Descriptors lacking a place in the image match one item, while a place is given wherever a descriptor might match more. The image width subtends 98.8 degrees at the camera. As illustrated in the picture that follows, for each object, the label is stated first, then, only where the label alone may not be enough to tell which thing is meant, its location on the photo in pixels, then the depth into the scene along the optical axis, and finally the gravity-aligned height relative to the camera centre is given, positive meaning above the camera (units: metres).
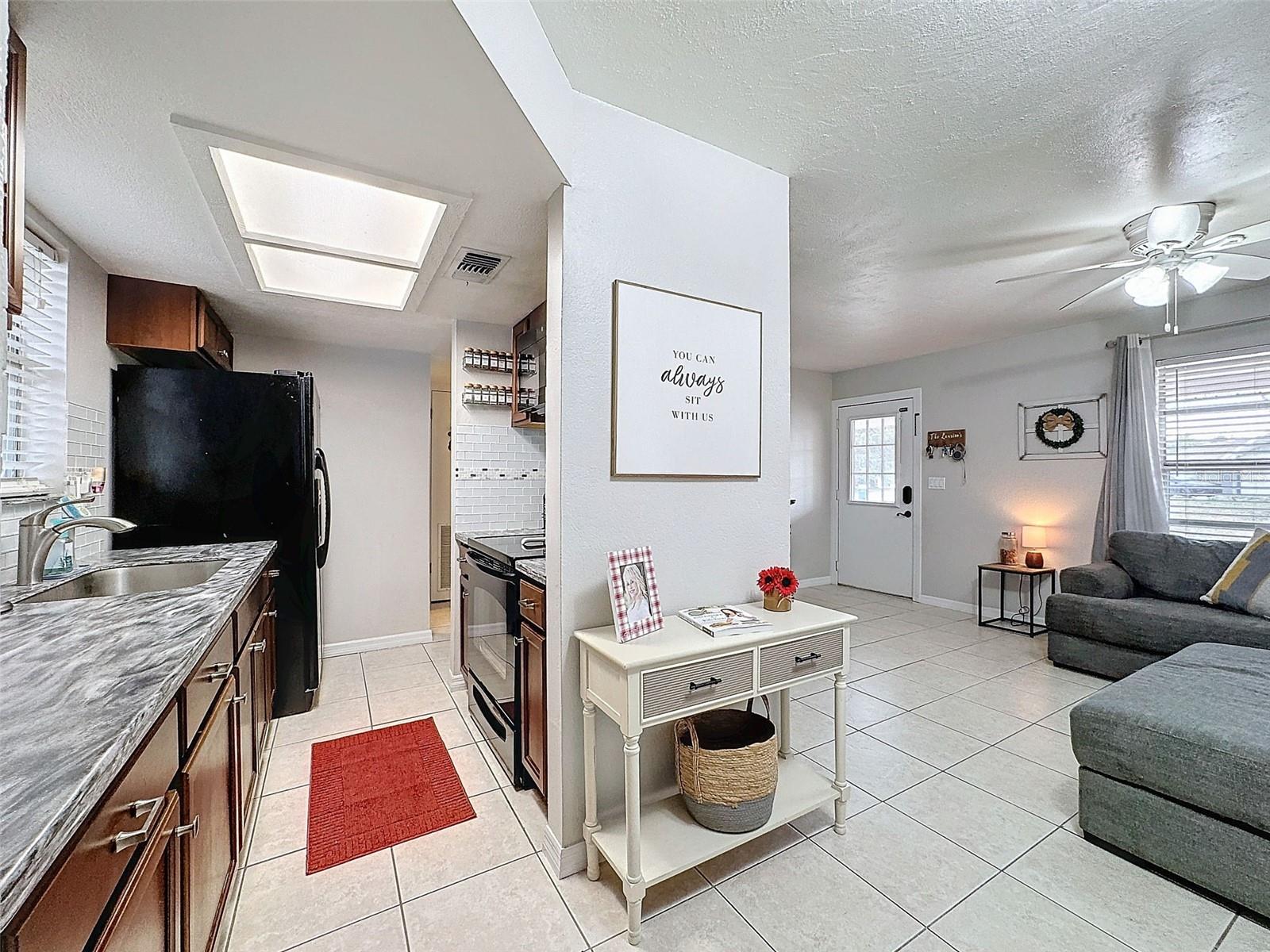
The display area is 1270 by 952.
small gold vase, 1.96 -0.45
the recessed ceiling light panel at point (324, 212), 1.93 +1.05
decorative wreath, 4.30 +0.45
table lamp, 4.42 -0.54
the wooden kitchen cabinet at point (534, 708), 1.97 -0.87
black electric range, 2.24 -0.74
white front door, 5.61 -0.19
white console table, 1.51 -0.65
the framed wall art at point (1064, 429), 4.19 +0.40
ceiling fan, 2.39 +1.03
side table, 4.32 -0.88
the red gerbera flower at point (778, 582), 1.94 -0.37
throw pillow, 3.02 -0.59
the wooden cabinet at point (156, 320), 2.53 +0.74
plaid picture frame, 1.65 -0.37
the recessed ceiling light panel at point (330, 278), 2.56 +1.01
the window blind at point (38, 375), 1.95 +0.37
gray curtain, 3.81 +0.22
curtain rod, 3.38 +1.01
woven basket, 1.69 -0.96
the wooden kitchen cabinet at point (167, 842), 0.65 -0.61
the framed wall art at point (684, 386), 1.85 +0.33
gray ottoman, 1.57 -0.92
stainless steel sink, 1.98 -0.39
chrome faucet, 1.69 -0.21
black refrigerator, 2.59 +0.01
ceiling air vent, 2.40 +0.98
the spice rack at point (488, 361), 3.40 +0.74
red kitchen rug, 1.93 -1.28
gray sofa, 3.07 -0.78
